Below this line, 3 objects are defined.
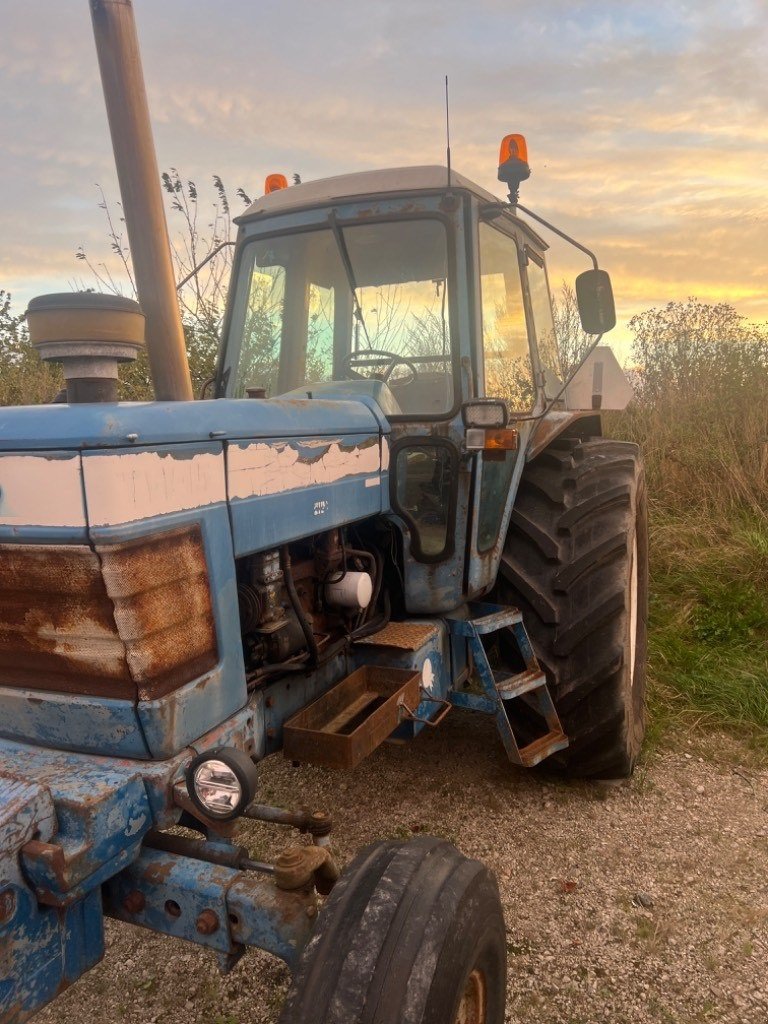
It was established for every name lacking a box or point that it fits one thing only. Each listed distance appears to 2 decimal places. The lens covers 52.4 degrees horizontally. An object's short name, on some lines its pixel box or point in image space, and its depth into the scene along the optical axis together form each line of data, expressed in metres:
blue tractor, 1.42
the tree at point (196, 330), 6.05
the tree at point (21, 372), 6.31
